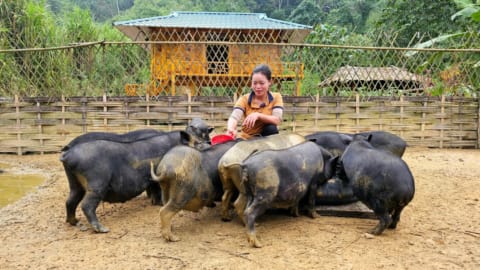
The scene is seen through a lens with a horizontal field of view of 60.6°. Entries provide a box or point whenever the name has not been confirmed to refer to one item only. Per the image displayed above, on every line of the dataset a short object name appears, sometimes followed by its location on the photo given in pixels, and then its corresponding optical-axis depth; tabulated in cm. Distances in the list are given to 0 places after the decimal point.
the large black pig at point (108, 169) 372
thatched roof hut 910
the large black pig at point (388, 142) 498
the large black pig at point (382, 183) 341
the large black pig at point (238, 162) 362
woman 435
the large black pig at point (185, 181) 342
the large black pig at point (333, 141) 475
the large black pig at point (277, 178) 340
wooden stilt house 940
